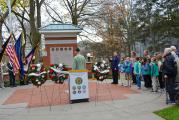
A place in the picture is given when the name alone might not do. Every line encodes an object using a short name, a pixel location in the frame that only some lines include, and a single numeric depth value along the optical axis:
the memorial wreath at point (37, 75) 8.45
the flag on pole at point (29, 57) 10.63
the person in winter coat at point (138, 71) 10.57
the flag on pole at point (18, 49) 9.32
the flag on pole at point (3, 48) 7.54
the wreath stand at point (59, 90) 9.30
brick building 15.69
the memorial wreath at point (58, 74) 8.66
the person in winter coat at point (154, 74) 9.52
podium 8.31
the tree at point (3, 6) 20.88
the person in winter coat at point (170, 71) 7.28
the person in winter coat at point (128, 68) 11.32
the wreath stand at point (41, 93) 8.95
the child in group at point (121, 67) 11.81
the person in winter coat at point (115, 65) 11.92
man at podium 8.61
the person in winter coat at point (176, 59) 7.42
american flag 9.30
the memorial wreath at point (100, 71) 8.87
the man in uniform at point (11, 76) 13.62
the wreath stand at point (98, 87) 9.12
